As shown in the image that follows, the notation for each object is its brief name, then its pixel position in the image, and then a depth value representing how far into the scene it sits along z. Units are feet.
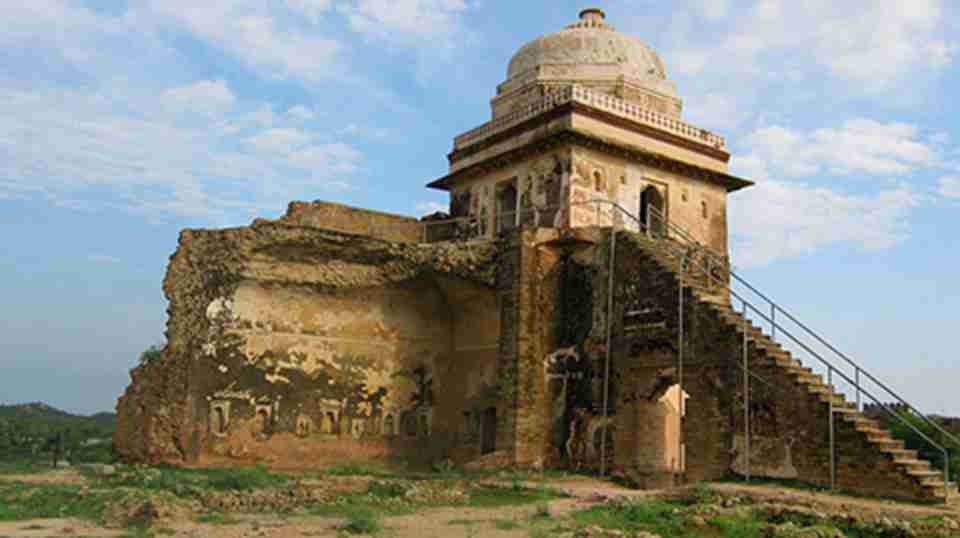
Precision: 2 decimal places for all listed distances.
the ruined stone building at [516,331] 49.32
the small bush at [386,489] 43.50
